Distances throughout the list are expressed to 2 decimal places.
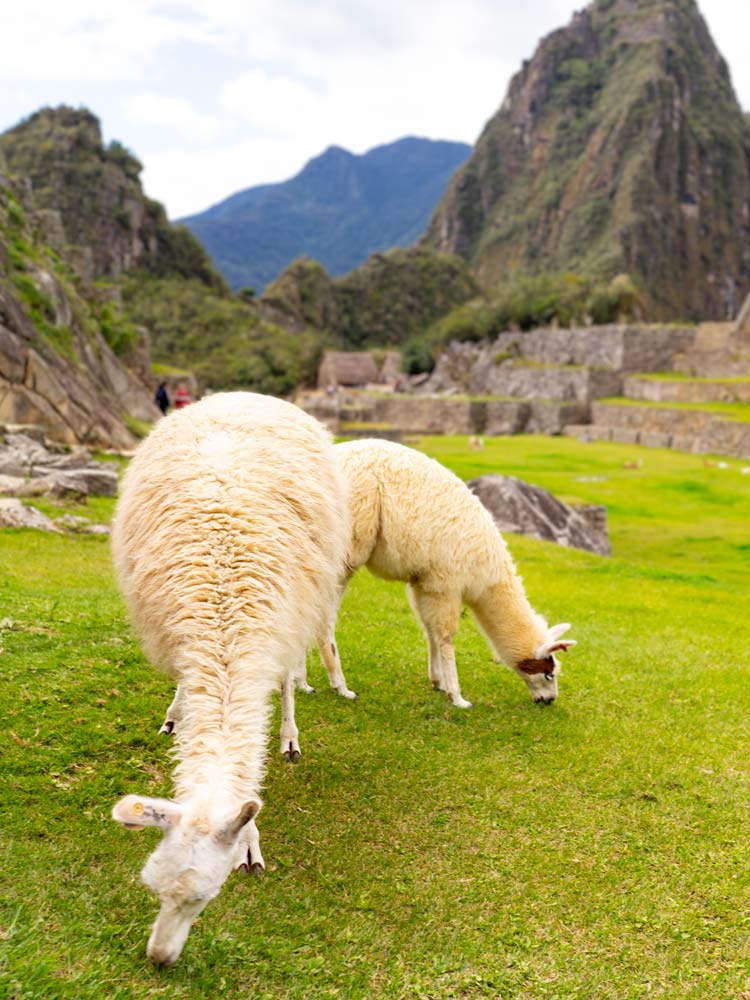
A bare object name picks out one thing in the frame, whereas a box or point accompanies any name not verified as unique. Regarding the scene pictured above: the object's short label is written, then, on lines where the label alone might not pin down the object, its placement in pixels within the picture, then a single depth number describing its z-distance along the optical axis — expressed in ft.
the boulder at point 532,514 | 50.24
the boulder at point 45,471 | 39.78
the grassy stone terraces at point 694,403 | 104.68
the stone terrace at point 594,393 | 130.52
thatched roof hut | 243.81
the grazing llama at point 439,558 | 19.98
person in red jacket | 82.12
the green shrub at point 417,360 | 245.86
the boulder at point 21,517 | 32.60
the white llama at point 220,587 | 9.57
